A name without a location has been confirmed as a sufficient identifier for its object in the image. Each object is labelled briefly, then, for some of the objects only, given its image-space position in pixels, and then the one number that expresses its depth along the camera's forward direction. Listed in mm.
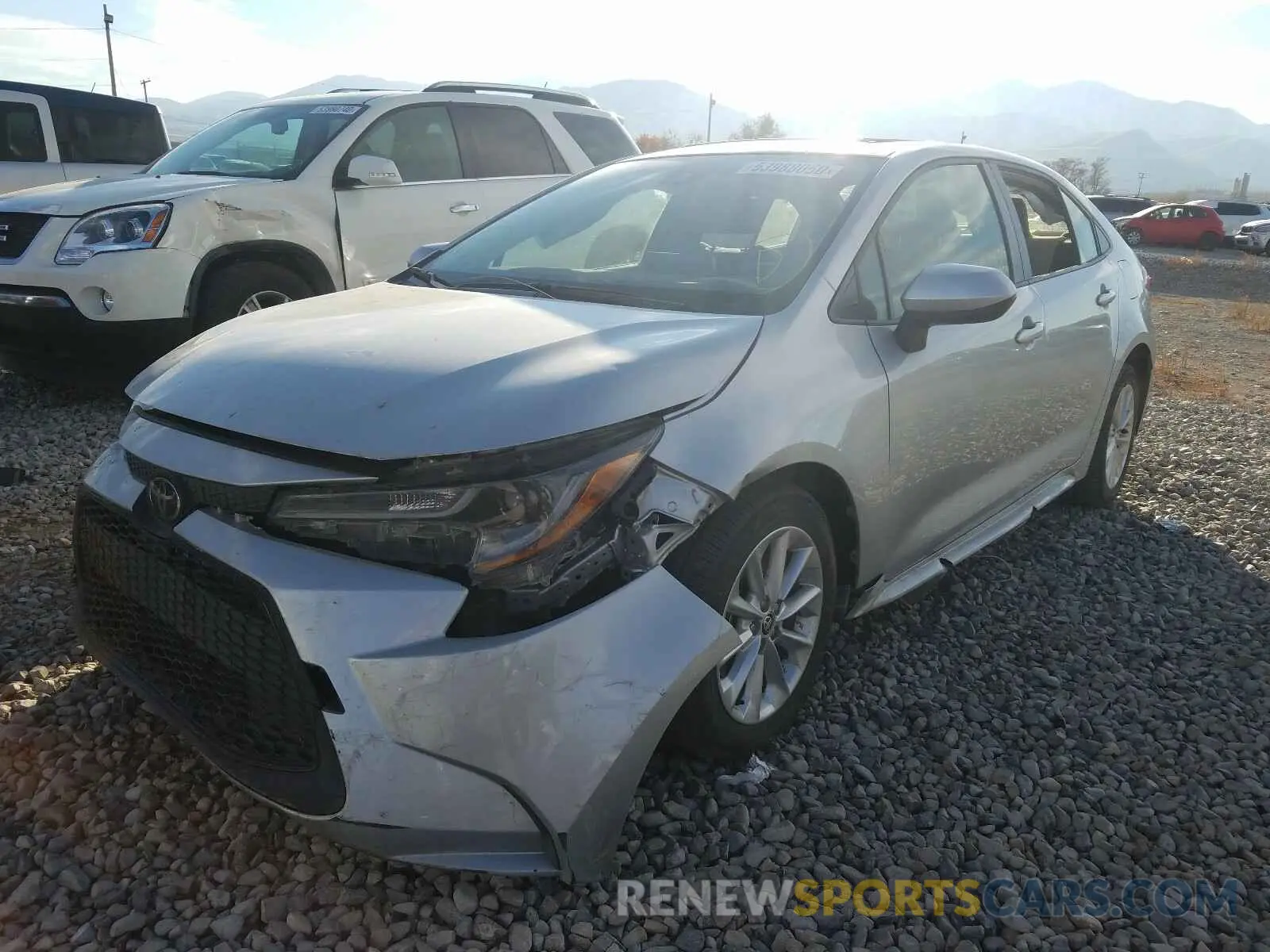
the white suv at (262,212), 5207
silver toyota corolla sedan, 1850
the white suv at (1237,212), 32188
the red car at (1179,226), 30578
